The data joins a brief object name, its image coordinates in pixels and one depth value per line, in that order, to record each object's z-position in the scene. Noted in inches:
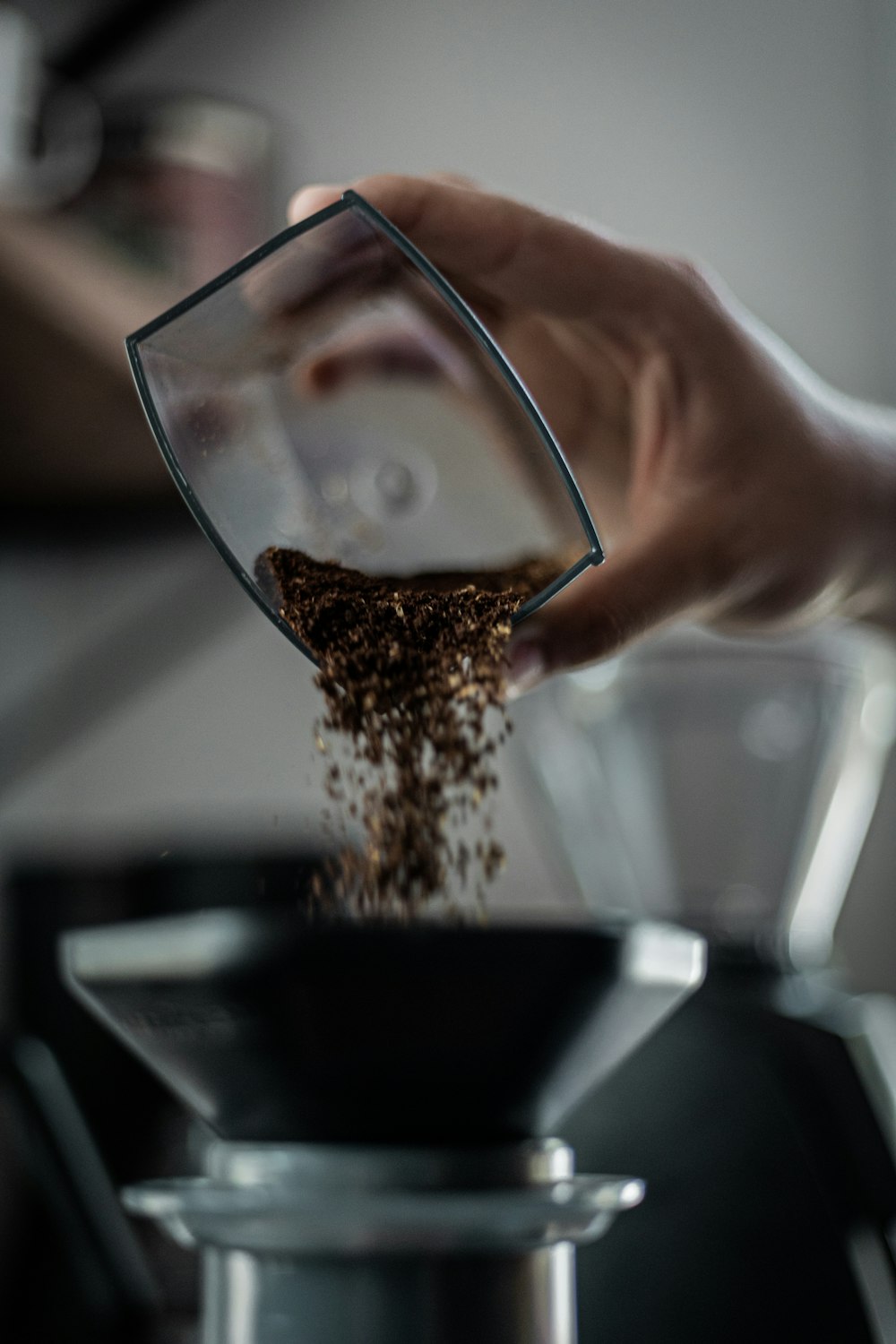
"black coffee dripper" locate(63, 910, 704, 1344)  12.8
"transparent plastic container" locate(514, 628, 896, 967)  31.9
